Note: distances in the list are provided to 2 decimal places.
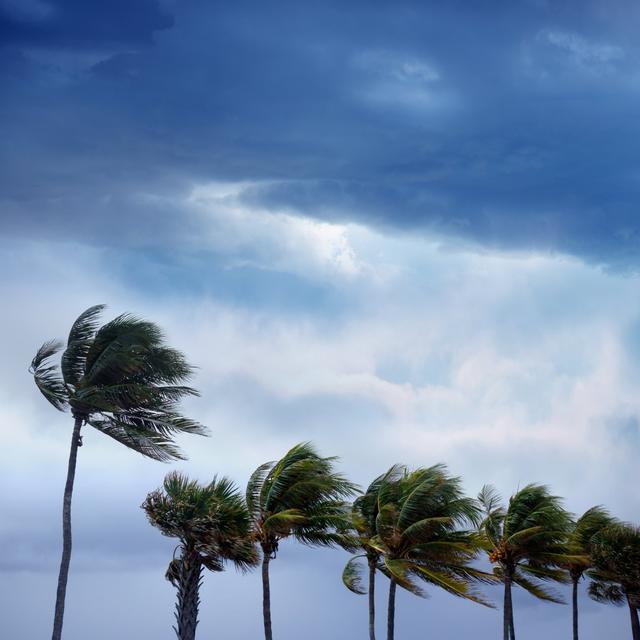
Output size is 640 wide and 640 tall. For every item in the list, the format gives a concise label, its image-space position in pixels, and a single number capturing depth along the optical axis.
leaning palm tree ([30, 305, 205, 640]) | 48.03
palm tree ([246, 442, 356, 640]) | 50.16
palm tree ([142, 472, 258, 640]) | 45.25
